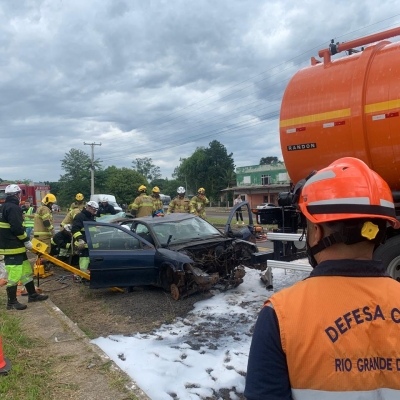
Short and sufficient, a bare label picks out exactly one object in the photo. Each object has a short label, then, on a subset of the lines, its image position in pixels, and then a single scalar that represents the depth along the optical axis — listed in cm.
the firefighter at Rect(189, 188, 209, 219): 1160
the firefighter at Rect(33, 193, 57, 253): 914
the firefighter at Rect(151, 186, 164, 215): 1198
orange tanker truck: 421
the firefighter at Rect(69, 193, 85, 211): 1041
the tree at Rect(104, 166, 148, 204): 6002
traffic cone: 379
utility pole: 4725
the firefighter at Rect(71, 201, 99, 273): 769
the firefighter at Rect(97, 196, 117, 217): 1234
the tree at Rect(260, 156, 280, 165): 10100
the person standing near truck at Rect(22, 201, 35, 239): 1333
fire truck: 2909
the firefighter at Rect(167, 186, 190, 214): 1156
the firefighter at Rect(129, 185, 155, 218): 1145
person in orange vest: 112
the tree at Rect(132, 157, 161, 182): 11634
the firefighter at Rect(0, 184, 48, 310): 612
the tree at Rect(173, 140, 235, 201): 7768
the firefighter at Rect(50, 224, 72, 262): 897
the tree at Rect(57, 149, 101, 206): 5871
